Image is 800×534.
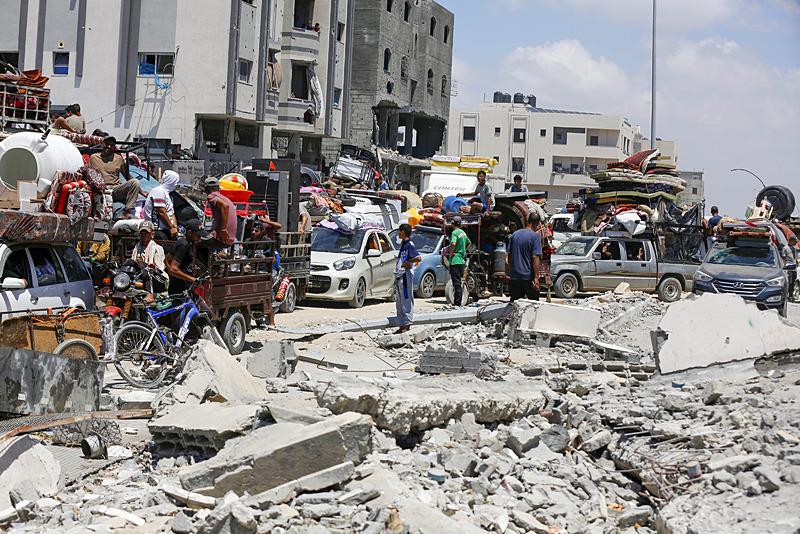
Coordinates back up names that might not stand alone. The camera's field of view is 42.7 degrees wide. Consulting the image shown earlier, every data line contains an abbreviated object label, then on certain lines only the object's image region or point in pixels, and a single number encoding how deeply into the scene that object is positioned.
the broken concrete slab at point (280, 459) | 6.94
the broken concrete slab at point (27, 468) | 6.94
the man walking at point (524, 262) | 16.53
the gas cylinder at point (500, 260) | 22.50
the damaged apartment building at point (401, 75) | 61.97
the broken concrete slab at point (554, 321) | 15.21
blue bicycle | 11.27
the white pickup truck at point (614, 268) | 24.70
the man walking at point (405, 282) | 16.38
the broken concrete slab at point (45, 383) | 8.68
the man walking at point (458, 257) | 20.66
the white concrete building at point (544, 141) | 95.12
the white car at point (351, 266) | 20.19
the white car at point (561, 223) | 34.66
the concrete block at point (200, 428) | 7.97
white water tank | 14.51
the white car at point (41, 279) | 10.98
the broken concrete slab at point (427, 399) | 8.22
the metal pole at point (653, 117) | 45.36
